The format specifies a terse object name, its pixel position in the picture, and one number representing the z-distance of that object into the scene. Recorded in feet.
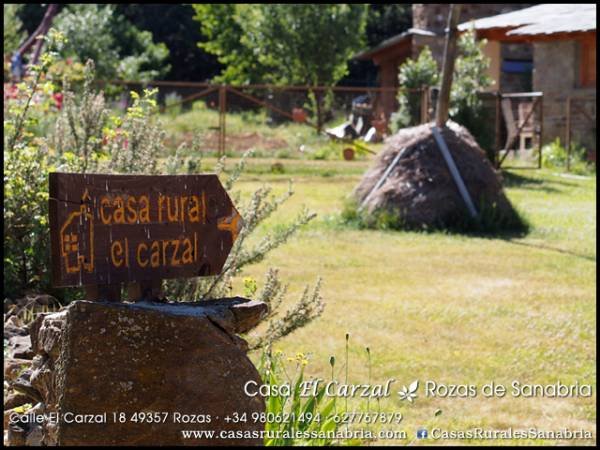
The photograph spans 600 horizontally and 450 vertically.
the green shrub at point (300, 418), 13.34
